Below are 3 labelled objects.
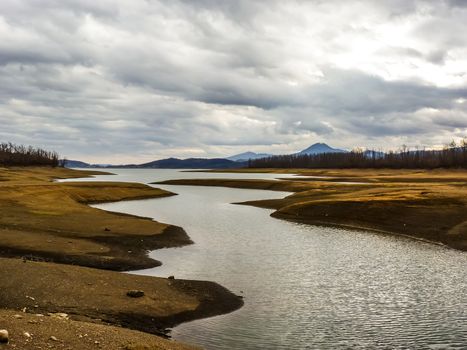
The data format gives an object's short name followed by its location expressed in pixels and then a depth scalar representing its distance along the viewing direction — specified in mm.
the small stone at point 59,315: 22105
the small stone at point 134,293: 27453
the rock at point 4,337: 15695
